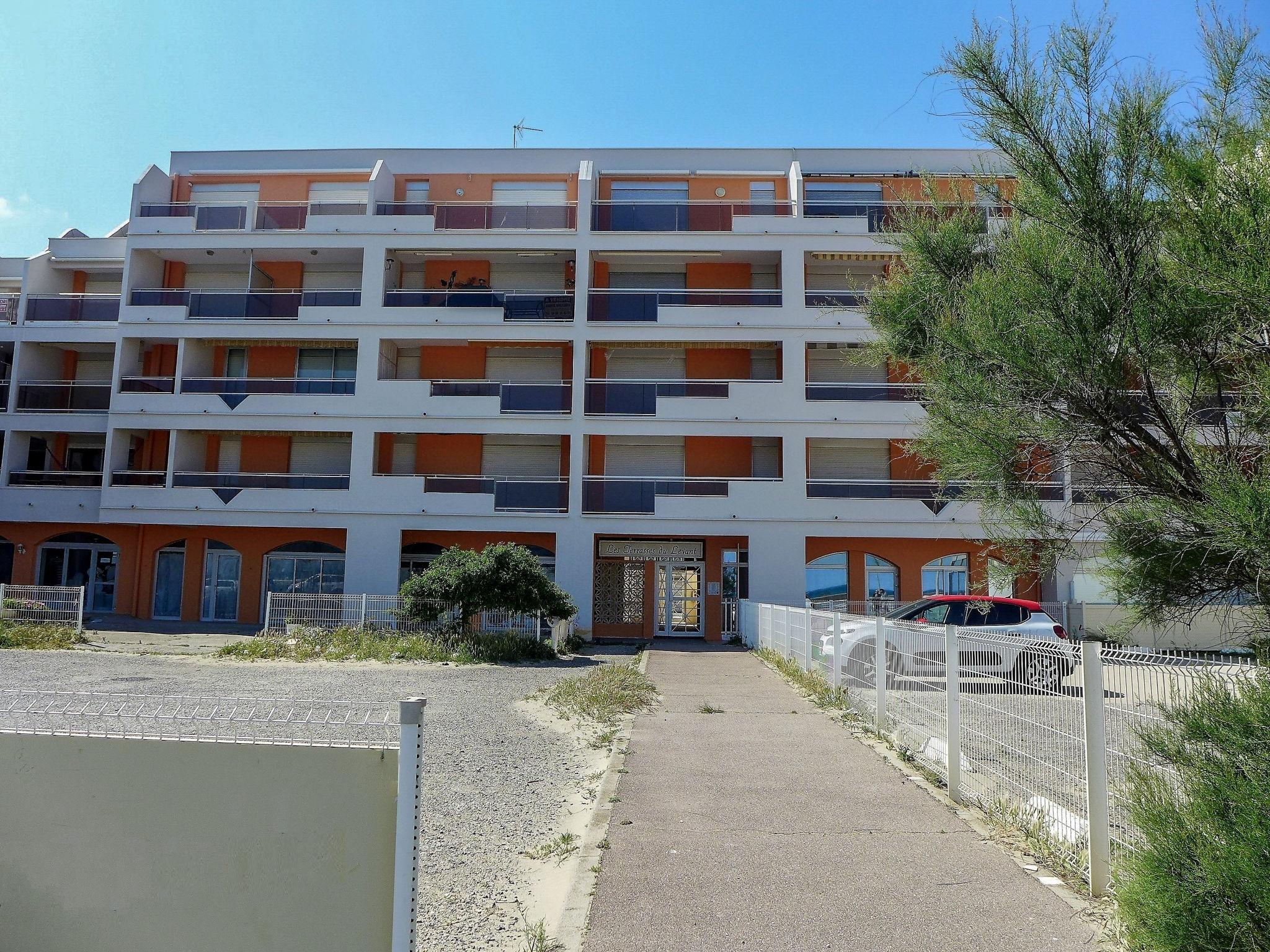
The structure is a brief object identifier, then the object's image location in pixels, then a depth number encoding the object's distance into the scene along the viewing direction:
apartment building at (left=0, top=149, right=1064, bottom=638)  26.48
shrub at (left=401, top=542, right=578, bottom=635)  19.31
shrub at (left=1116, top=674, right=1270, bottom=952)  3.14
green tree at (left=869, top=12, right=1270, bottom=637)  4.11
